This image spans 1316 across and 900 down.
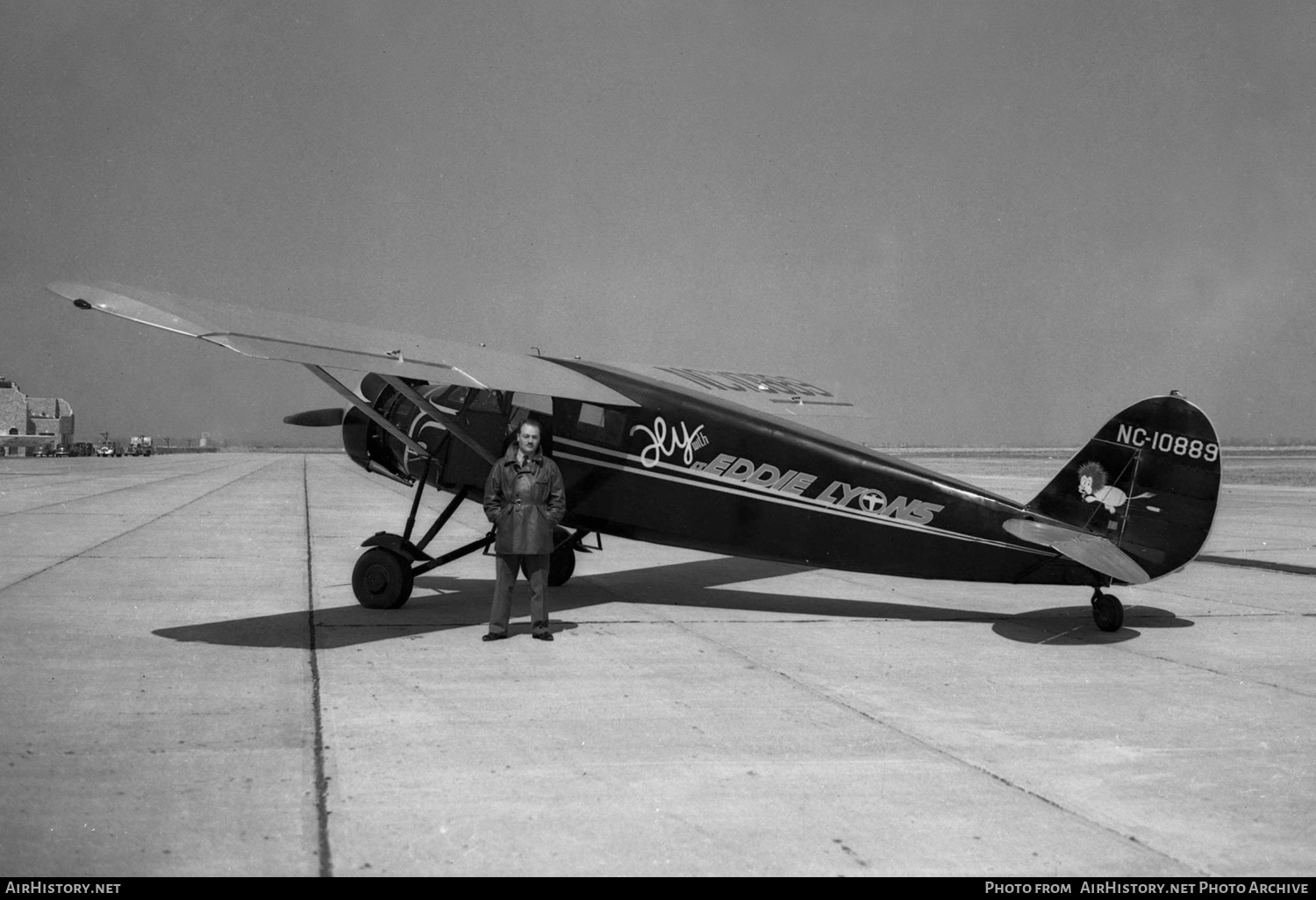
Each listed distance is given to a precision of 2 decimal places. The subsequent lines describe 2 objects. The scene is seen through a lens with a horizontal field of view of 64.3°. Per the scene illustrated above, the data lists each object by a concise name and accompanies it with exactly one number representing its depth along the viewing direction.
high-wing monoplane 8.64
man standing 8.52
